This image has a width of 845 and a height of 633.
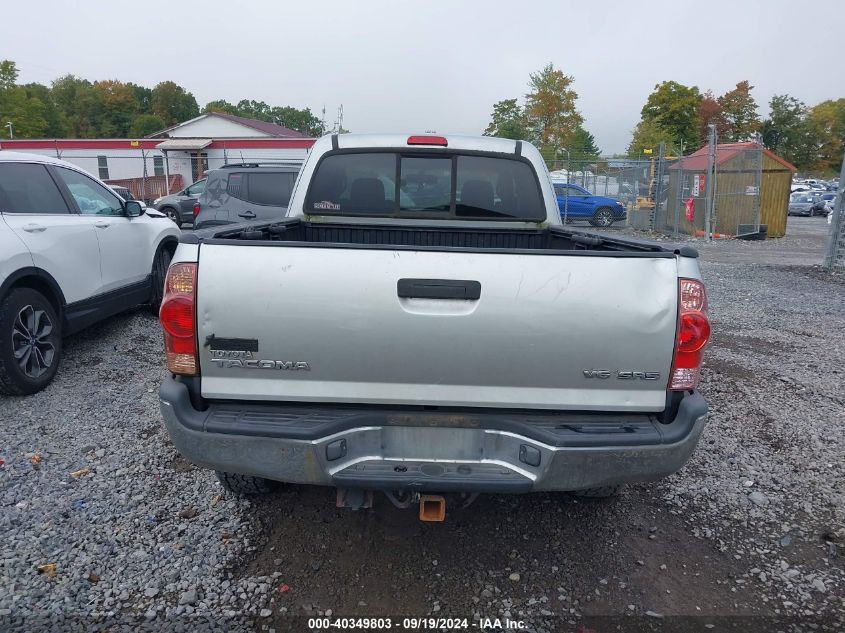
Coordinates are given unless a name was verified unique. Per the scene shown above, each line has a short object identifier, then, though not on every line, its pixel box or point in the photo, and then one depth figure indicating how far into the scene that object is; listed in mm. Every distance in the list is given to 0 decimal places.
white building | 35750
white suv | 4895
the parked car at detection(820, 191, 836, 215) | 34731
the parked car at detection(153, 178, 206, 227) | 20719
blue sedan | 23109
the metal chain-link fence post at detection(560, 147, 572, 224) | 22672
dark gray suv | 11008
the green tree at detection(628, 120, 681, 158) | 39812
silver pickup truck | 2490
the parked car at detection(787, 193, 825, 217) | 36250
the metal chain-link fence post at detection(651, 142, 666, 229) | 20297
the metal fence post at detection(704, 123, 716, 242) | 16812
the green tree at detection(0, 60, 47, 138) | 59594
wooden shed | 18312
